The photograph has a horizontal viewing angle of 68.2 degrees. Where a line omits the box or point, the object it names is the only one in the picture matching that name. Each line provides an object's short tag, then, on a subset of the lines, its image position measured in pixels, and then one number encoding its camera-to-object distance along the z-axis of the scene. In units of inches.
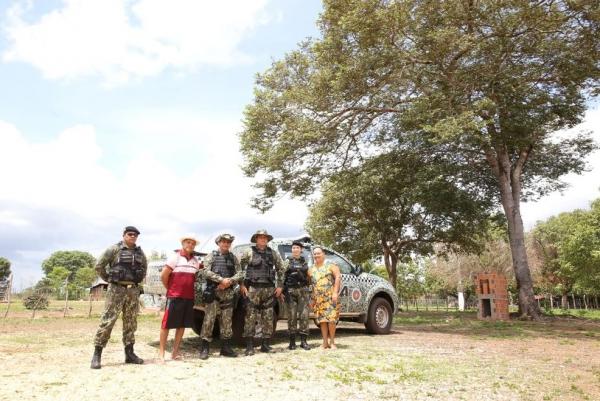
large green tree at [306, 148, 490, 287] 692.1
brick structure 619.8
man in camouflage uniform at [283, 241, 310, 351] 290.7
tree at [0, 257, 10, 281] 3304.6
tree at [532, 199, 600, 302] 1312.7
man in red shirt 246.5
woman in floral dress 293.0
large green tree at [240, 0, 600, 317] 487.5
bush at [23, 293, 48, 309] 773.2
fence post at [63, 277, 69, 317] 676.2
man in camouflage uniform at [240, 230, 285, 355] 271.1
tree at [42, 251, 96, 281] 4311.0
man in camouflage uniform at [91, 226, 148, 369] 228.5
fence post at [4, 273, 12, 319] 647.1
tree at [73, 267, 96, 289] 3008.4
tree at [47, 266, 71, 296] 3684.1
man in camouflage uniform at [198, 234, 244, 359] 255.4
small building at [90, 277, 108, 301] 961.5
